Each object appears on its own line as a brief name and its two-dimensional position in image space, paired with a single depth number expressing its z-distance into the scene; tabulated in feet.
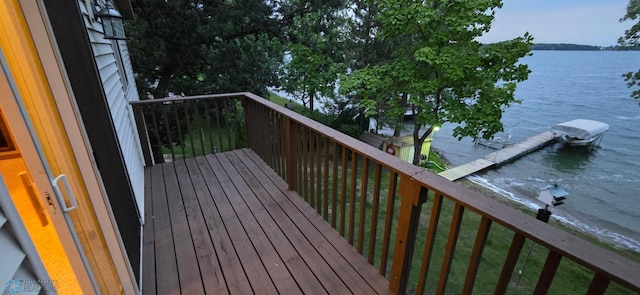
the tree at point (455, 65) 21.34
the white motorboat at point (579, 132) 55.16
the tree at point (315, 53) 28.71
